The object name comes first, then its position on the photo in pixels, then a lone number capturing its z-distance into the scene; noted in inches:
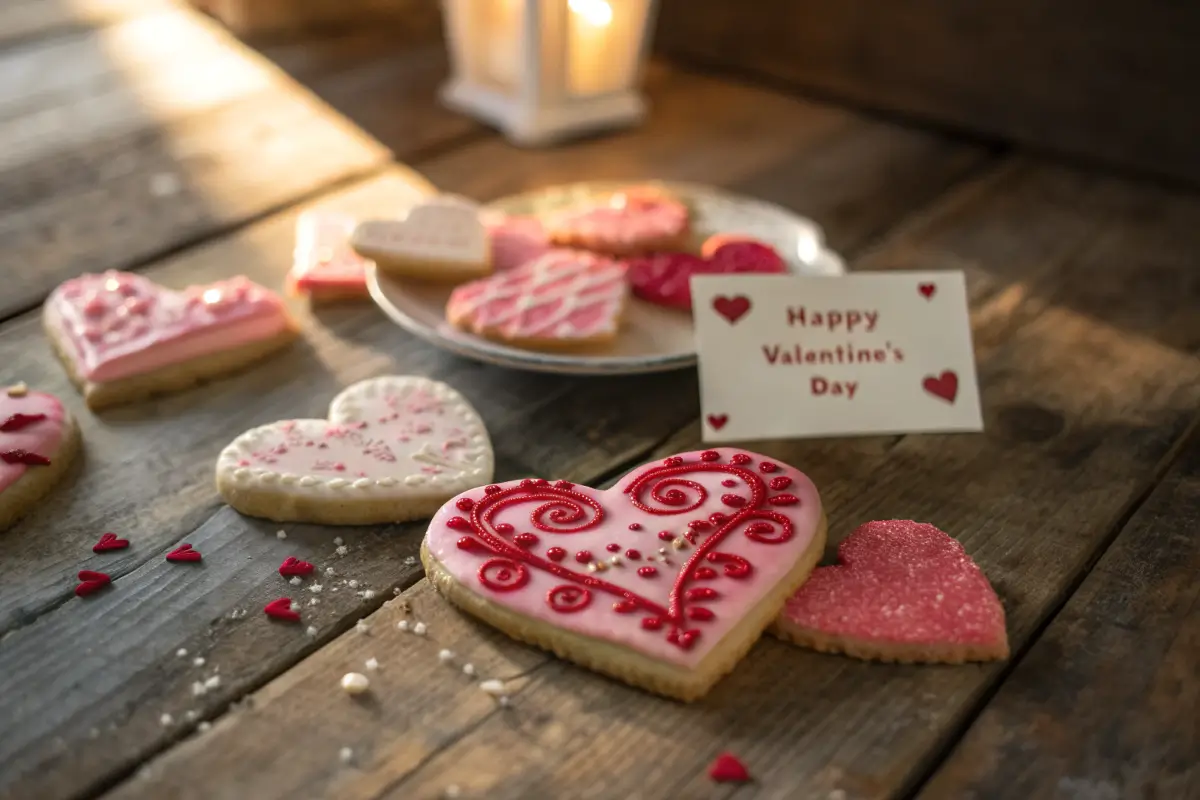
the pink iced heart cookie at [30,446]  17.6
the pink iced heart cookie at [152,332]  19.5
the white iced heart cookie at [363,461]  17.6
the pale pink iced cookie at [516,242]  21.7
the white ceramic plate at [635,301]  19.3
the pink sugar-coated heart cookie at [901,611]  16.0
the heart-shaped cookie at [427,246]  20.8
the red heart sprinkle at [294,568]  17.0
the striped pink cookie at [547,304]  19.6
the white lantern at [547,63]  25.5
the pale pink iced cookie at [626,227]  21.7
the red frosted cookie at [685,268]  20.7
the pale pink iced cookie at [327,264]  21.8
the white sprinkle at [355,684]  15.7
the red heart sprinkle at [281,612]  16.5
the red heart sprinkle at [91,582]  16.7
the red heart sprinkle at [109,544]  17.3
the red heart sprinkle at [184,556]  17.1
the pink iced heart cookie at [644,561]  15.7
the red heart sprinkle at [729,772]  14.9
